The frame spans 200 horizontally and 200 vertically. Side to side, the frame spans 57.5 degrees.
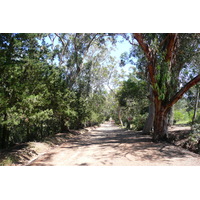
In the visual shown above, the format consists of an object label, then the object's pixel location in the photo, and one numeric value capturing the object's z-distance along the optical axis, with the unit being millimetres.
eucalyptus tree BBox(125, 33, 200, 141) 7527
